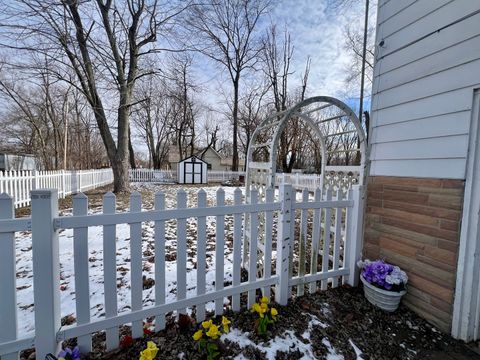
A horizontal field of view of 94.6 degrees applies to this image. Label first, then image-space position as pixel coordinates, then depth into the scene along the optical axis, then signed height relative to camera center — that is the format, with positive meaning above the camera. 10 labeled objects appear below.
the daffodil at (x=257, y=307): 1.73 -1.11
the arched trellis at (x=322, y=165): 2.41 +0.03
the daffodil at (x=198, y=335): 1.46 -1.13
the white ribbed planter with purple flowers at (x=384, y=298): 2.13 -1.26
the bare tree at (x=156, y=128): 25.25 +4.31
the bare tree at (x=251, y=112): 20.39 +5.17
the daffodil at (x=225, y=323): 1.55 -1.11
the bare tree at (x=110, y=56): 6.55 +3.51
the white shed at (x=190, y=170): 17.73 -0.44
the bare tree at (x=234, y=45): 15.60 +9.30
